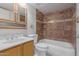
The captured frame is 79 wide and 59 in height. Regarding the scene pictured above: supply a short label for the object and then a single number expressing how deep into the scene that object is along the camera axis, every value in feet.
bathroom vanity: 2.26
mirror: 2.66
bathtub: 2.86
